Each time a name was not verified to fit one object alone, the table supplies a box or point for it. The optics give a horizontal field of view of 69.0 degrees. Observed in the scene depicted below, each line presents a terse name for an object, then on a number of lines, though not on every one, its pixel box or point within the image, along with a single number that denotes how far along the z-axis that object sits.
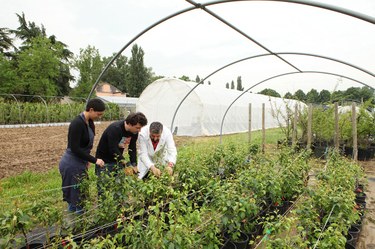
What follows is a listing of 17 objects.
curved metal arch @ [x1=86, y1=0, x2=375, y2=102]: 1.91
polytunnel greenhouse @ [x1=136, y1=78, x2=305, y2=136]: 12.16
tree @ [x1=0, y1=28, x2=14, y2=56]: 27.72
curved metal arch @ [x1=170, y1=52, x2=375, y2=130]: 4.18
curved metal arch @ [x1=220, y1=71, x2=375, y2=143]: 6.48
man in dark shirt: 3.09
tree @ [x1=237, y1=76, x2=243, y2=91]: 57.84
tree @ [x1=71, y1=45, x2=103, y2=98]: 32.65
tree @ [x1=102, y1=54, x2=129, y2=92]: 49.28
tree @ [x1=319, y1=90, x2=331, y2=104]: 34.53
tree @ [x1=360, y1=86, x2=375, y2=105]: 26.16
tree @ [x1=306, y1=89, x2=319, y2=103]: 34.60
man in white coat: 3.38
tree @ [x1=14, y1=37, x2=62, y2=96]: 24.42
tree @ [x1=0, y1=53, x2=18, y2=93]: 23.08
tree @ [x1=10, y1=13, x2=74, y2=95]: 29.72
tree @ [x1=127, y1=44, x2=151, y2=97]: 40.69
